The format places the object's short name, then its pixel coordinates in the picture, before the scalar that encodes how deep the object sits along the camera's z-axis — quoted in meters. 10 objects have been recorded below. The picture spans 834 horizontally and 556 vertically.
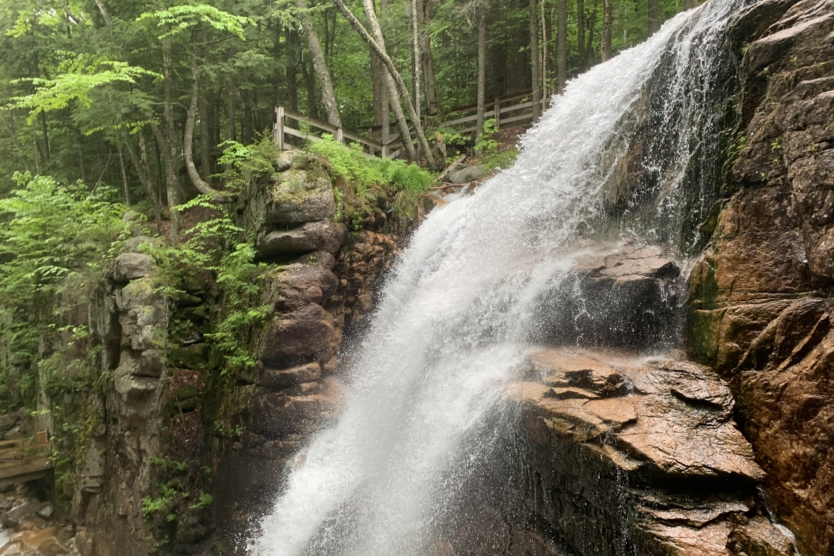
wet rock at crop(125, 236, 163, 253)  9.78
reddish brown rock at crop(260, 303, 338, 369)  8.03
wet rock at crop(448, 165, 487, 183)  12.96
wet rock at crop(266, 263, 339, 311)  8.27
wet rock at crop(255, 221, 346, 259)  8.80
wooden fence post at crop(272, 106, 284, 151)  10.78
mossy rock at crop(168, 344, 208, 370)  9.03
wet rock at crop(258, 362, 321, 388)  7.98
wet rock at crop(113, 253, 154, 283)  9.22
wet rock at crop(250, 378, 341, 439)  7.77
